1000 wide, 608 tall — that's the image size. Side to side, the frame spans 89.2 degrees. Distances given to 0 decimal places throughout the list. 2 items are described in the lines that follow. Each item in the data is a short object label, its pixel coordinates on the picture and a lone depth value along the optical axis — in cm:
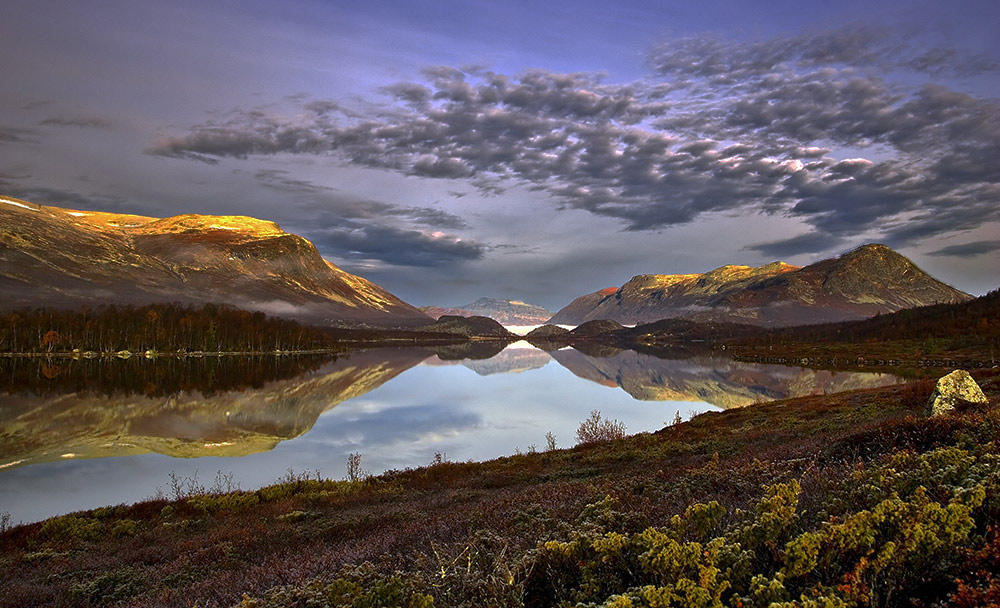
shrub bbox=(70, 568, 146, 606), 1088
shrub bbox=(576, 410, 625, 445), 4572
